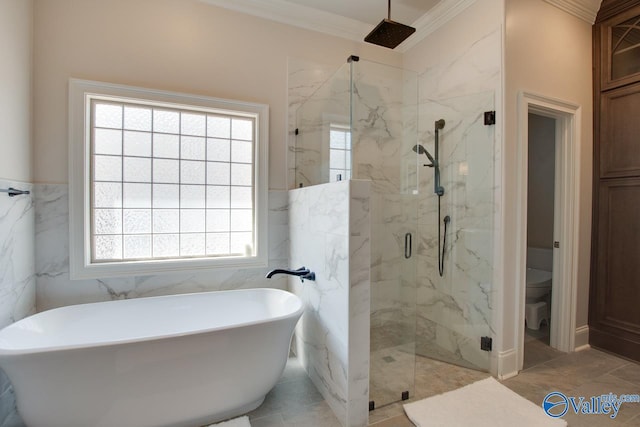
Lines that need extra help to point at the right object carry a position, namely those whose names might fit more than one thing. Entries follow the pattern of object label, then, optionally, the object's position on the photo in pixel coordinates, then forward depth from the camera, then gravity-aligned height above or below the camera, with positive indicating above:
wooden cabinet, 2.38 +0.26
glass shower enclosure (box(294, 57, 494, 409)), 2.06 +0.11
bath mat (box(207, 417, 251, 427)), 1.69 -1.24
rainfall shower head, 2.07 +1.33
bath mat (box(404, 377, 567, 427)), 1.69 -1.22
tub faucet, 2.16 -0.46
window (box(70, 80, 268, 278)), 2.16 +0.24
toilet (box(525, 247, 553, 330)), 2.95 -0.91
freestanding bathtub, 1.37 -0.82
